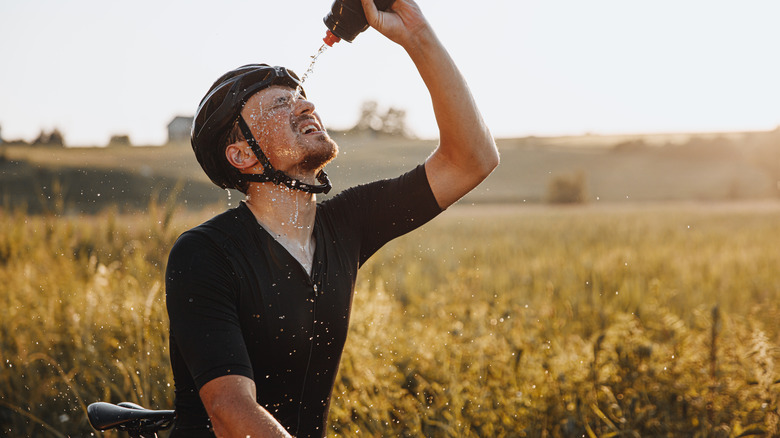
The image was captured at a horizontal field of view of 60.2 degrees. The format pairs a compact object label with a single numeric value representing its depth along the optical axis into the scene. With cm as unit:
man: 223
